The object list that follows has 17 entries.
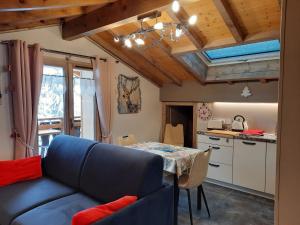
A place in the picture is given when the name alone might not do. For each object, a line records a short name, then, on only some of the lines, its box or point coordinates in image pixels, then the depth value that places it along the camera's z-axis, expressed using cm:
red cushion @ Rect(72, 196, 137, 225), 140
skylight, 328
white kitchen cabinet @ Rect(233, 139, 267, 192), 346
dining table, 259
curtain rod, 288
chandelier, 211
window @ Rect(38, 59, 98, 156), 333
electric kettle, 399
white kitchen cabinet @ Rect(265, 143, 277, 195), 335
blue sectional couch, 184
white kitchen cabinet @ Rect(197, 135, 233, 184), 381
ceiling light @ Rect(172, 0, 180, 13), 202
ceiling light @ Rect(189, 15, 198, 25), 210
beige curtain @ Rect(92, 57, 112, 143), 379
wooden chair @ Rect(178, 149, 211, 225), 260
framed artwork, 433
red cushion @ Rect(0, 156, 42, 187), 247
